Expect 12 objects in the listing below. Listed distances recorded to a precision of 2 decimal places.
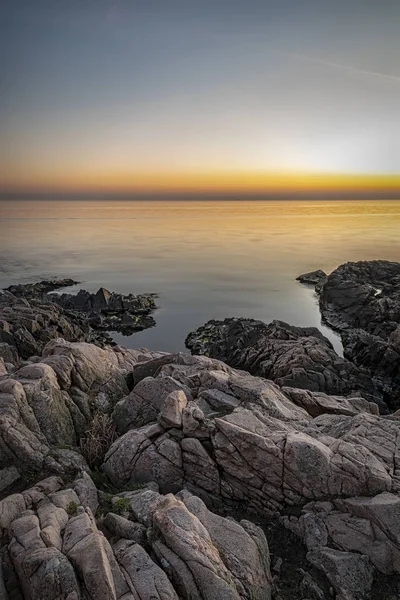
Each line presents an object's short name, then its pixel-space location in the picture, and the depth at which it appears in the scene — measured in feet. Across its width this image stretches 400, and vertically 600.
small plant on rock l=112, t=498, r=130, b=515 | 35.25
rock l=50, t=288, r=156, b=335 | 148.77
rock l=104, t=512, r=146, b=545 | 31.96
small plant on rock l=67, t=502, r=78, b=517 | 33.65
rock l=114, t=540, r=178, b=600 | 27.68
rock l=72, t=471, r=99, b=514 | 36.14
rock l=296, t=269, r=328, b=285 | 223.30
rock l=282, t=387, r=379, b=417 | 55.72
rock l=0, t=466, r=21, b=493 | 38.51
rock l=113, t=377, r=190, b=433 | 50.03
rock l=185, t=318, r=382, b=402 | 86.78
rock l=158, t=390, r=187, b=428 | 44.63
